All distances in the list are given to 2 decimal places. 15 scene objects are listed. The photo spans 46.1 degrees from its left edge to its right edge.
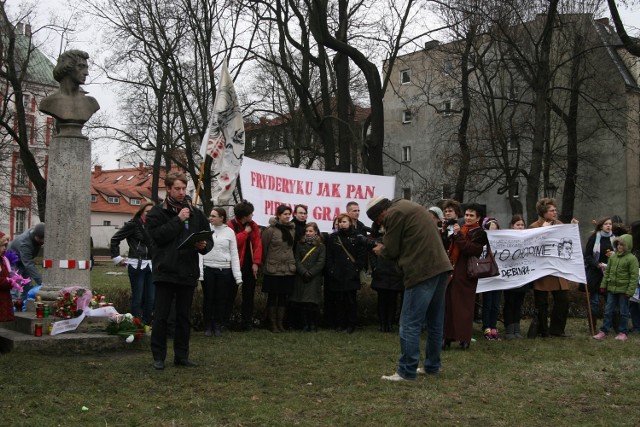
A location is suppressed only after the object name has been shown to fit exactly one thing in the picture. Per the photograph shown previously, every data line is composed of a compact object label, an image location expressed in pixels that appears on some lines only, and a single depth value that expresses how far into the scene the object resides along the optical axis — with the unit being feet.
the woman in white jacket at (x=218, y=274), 35.42
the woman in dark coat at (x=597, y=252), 41.32
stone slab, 28.40
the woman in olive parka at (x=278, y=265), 37.63
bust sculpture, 32.73
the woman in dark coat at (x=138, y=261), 35.68
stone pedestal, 31.91
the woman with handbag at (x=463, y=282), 31.24
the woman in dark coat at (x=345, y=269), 37.81
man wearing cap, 23.72
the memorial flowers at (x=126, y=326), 30.35
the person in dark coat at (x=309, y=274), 37.91
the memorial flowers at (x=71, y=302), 30.40
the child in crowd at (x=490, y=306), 36.29
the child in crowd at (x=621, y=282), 36.73
